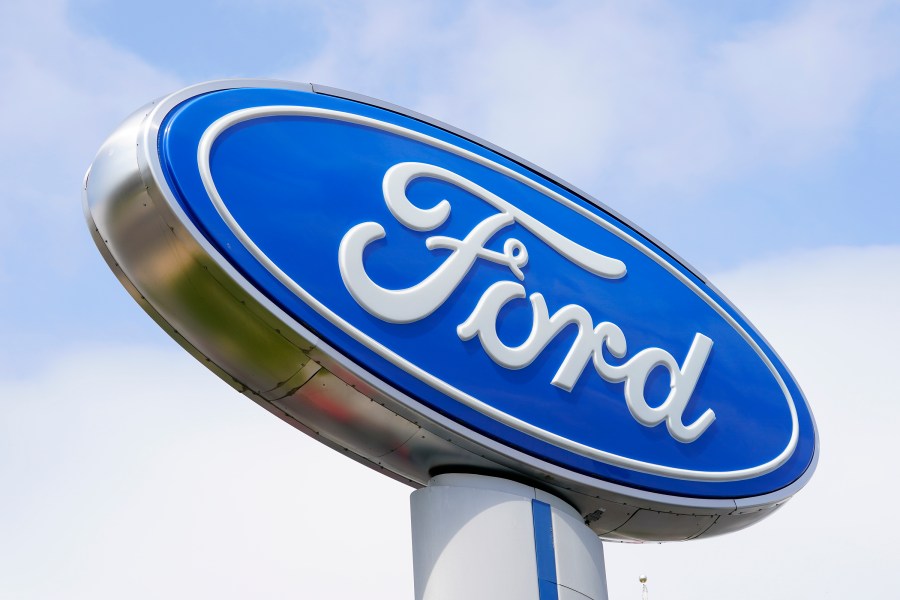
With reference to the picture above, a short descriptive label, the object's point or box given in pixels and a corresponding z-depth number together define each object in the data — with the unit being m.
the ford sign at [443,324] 7.57
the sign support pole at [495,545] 8.01
